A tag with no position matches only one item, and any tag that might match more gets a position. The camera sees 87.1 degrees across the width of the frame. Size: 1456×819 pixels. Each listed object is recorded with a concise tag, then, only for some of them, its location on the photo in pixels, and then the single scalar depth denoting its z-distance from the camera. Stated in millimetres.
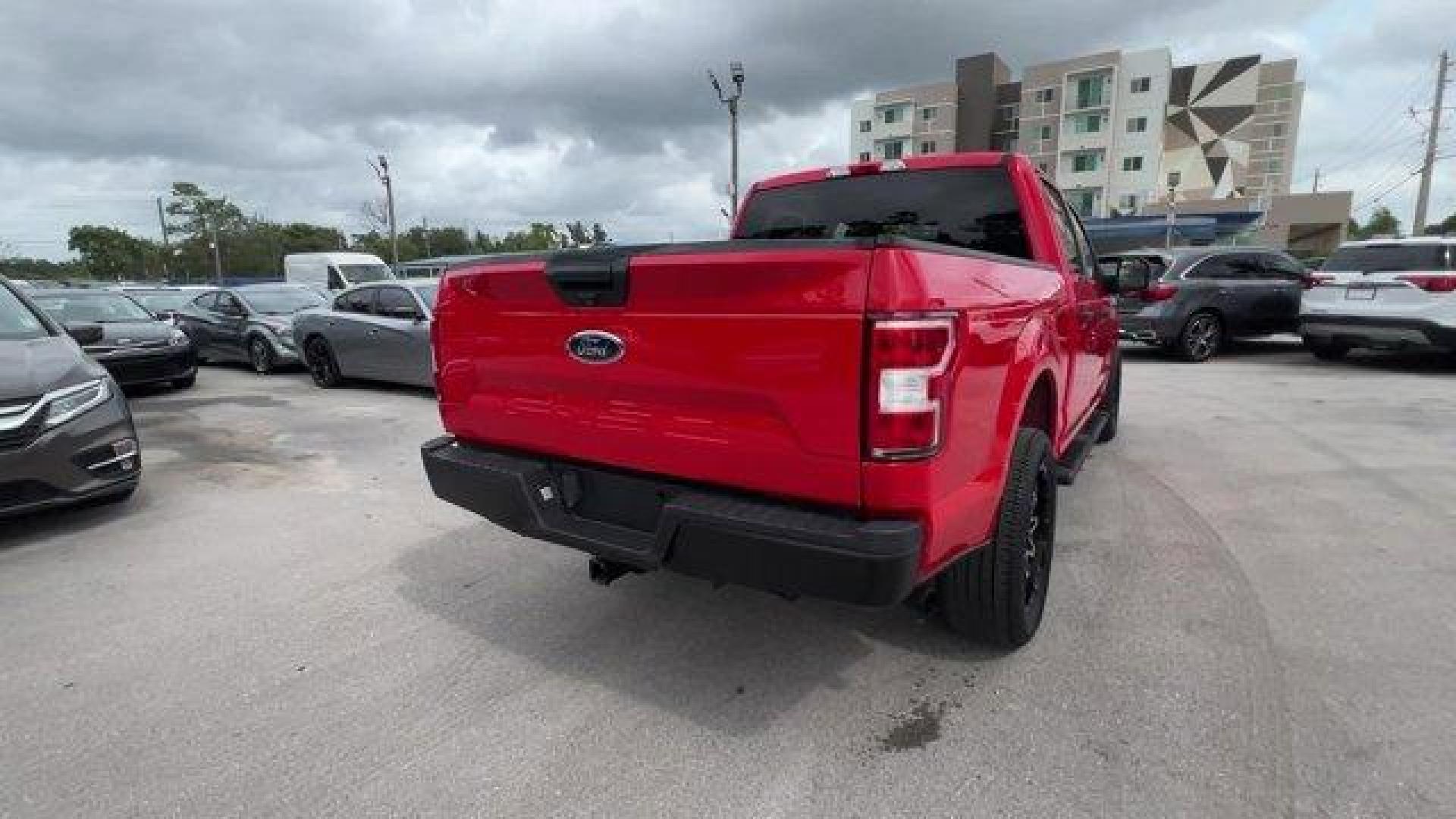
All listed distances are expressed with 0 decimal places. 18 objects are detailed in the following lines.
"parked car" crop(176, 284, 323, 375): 11508
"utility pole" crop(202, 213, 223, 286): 59375
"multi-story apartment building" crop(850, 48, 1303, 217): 50062
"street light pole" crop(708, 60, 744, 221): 17111
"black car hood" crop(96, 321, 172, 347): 9227
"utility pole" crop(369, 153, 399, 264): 39156
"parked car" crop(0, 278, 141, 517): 4031
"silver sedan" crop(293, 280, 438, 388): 9008
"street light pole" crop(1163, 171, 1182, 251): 32856
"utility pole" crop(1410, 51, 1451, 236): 33719
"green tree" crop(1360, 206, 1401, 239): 84750
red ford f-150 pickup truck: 1999
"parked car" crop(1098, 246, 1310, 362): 10867
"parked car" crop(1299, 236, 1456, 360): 8859
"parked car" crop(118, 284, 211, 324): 14675
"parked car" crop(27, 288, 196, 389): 9164
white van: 22359
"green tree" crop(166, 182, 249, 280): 68688
